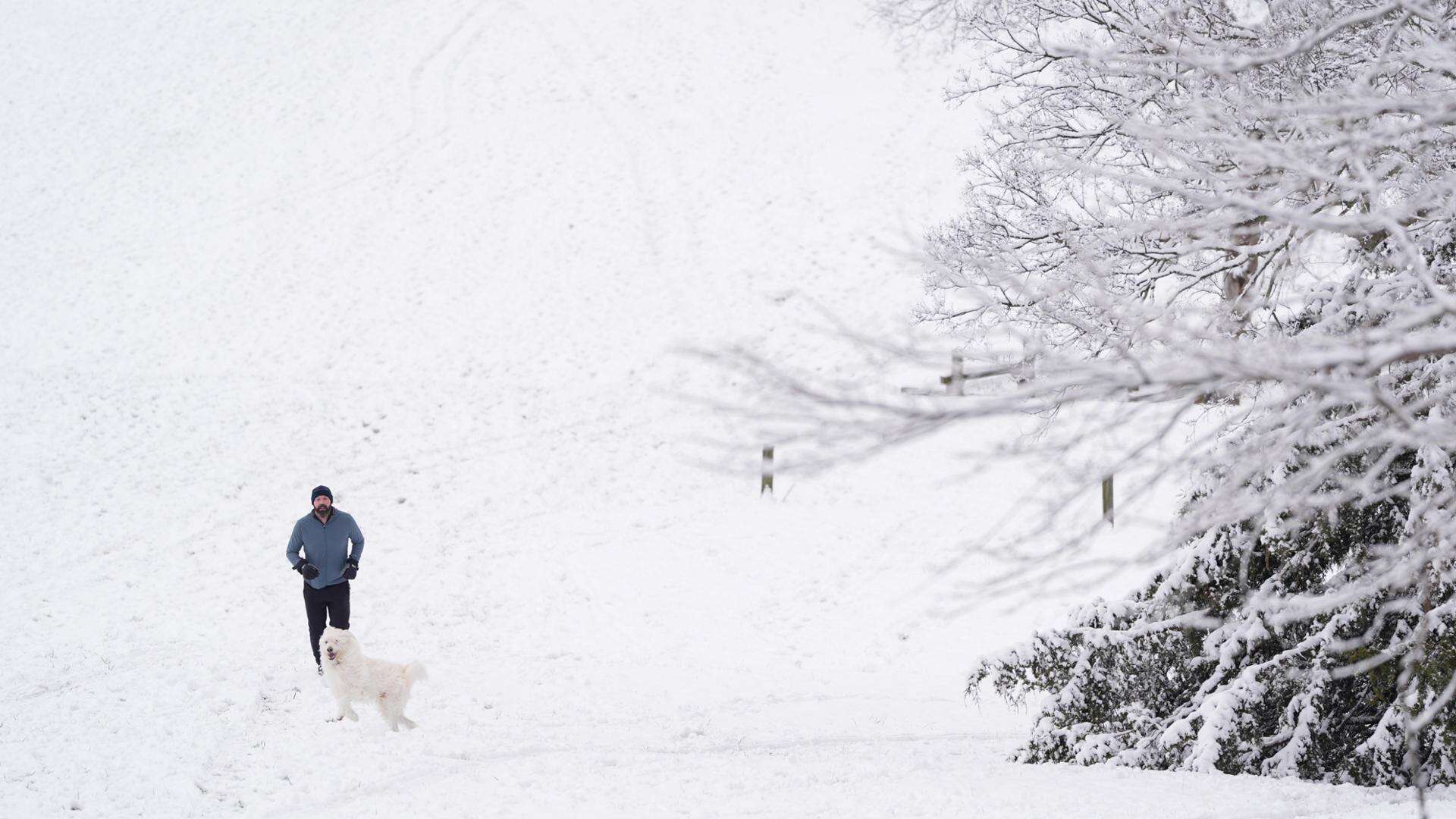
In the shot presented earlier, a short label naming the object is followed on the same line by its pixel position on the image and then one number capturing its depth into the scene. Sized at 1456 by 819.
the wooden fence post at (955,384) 32.32
